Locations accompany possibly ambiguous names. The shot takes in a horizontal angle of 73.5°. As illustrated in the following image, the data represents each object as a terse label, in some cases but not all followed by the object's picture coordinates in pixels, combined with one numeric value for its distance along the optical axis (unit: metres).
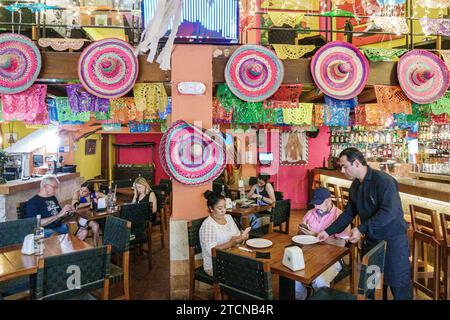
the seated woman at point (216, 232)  2.82
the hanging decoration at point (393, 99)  3.93
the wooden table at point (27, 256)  2.24
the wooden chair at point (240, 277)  1.97
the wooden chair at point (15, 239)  2.61
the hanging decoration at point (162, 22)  2.67
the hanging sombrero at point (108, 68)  3.42
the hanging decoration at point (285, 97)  3.93
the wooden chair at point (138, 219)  4.05
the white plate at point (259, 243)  2.76
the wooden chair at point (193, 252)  2.96
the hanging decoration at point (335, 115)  4.29
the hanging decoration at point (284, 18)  4.16
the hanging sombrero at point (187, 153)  3.33
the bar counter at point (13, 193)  5.04
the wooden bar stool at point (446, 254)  2.95
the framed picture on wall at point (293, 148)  8.84
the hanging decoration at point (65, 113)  3.97
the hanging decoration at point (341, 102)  3.90
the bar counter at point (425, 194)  3.83
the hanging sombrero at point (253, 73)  3.54
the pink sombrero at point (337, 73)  3.70
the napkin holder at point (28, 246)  2.58
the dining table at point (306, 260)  2.21
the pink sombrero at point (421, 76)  3.81
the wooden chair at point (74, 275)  1.99
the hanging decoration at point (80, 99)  3.84
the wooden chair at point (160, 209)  5.32
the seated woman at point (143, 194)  4.98
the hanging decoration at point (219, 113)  4.96
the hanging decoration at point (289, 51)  3.81
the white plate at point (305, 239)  2.81
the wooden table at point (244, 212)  4.52
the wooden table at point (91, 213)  4.19
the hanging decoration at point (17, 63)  3.39
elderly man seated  3.70
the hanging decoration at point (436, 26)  4.02
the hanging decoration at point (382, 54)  3.86
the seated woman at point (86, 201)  4.73
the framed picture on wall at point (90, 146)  10.86
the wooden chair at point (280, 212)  4.35
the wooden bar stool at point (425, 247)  3.04
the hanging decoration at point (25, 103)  3.62
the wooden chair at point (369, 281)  1.83
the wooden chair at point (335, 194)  5.43
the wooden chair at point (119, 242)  2.86
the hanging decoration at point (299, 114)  4.56
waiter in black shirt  2.55
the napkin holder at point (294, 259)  2.24
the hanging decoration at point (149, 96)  3.69
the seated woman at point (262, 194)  5.23
